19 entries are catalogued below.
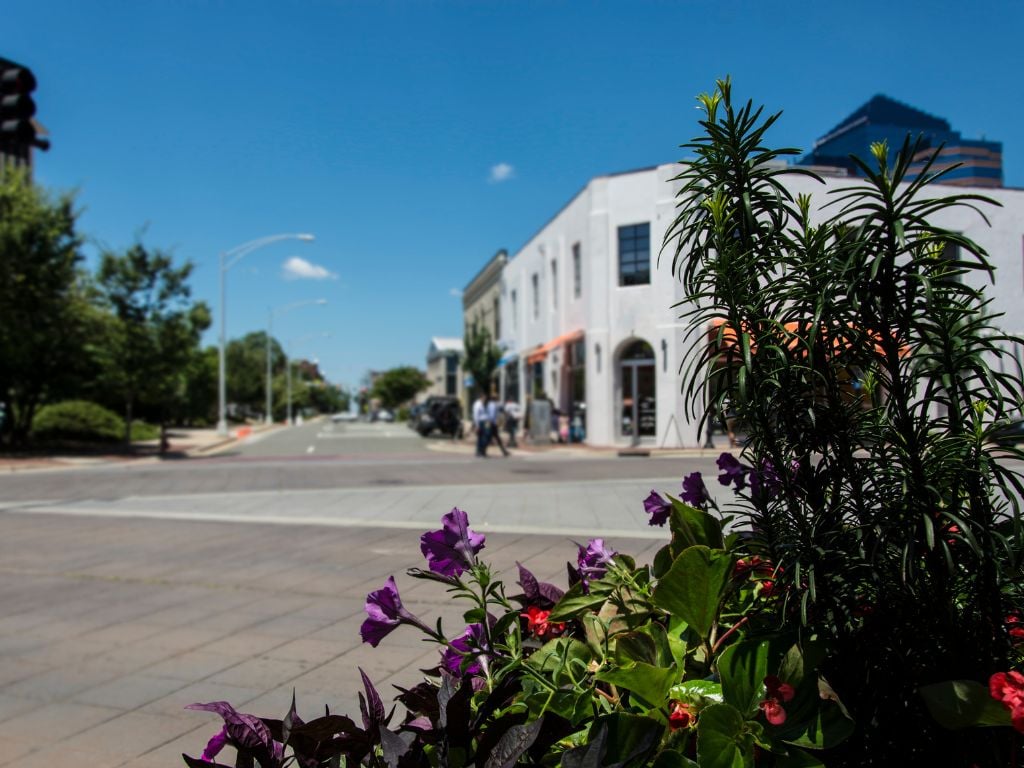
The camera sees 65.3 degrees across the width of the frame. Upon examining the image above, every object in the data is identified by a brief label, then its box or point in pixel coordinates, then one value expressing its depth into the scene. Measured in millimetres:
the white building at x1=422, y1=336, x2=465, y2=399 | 77688
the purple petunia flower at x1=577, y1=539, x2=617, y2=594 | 2086
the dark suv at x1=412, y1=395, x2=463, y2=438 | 35000
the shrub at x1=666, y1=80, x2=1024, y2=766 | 1445
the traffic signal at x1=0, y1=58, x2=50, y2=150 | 8312
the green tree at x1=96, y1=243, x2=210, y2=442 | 24266
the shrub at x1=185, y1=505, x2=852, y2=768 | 1417
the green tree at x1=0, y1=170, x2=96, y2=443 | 21562
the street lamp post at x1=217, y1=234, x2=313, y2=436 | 37469
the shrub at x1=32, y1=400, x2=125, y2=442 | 30016
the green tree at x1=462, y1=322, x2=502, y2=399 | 36000
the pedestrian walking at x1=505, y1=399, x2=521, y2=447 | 27781
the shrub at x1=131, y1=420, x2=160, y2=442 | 34938
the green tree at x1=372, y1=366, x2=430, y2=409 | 109000
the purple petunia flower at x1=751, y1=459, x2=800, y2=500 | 1655
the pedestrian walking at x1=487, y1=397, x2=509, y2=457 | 22464
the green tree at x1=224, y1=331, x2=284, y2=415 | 82988
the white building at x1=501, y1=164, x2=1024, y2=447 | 22344
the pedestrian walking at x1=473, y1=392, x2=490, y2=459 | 22391
